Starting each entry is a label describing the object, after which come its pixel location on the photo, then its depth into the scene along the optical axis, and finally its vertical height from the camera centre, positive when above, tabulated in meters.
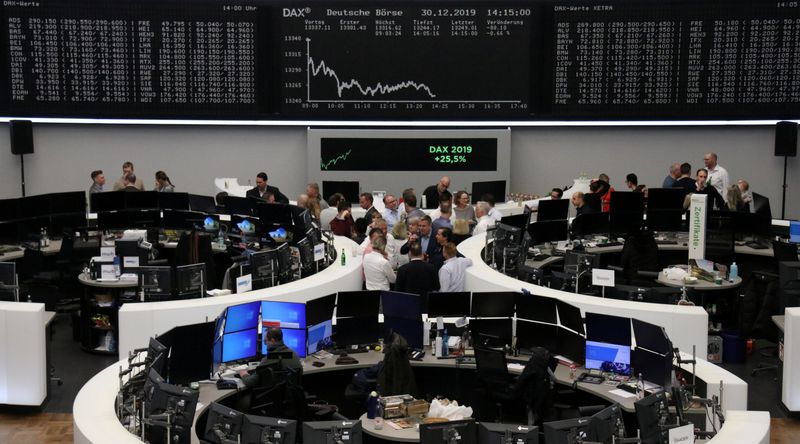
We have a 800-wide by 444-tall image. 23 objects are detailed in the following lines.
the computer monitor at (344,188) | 16.81 -0.98
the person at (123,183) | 16.48 -0.86
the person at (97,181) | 16.73 -0.87
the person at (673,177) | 16.97 -0.81
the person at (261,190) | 15.73 -0.97
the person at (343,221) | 14.25 -1.28
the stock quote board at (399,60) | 17.44 +1.06
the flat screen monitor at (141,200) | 15.27 -1.07
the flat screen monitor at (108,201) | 15.12 -1.07
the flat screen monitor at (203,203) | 15.23 -1.10
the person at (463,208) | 14.75 -1.15
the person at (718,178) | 16.25 -0.79
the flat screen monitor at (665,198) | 15.51 -1.04
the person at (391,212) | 14.50 -1.18
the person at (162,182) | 16.62 -0.88
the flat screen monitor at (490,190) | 16.55 -1.00
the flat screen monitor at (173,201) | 15.20 -1.08
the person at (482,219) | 14.26 -1.24
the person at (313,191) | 14.79 -0.91
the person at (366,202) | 14.84 -1.06
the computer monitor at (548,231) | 14.13 -1.39
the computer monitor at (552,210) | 14.57 -1.15
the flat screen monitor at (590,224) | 14.74 -1.36
